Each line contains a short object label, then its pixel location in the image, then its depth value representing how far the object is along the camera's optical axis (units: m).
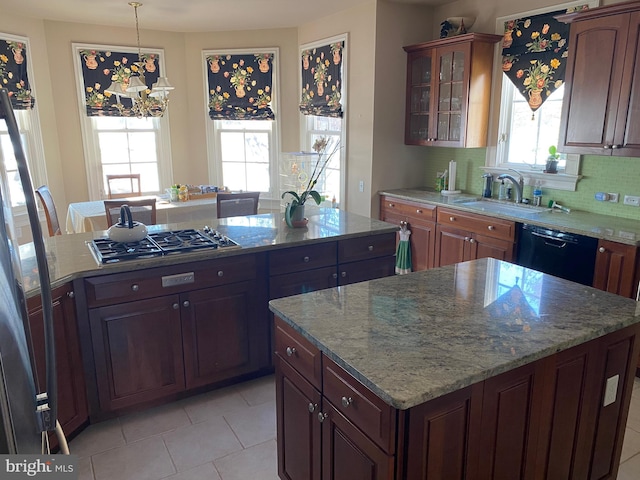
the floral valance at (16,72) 4.84
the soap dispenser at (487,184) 4.54
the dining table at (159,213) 4.37
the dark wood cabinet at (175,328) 2.43
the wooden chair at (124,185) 5.69
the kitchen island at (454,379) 1.37
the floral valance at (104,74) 5.52
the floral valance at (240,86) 5.91
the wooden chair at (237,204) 4.14
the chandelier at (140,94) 4.51
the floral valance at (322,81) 5.19
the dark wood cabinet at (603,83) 3.04
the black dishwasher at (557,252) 3.17
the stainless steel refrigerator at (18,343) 0.87
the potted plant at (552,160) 3.99
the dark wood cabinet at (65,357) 2.09
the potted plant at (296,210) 3.15
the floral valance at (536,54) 3.86
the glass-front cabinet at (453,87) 4.29
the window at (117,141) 5.57
